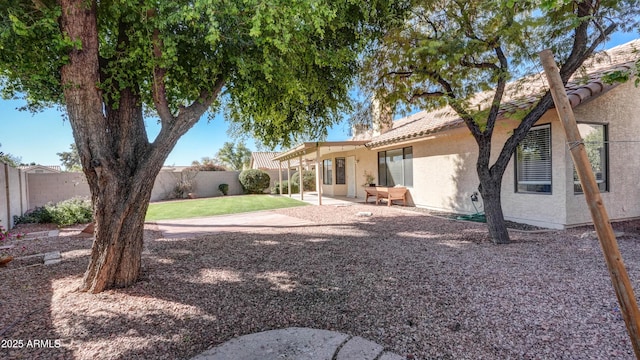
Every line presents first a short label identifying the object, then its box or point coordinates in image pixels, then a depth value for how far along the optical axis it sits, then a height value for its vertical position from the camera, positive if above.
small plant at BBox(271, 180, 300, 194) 25.47 -0.89
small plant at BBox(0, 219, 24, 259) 5.73 -1.32
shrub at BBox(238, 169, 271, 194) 25.00 -0.12
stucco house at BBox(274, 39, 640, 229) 7.59 +0.38
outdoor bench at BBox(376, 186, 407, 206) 13.48 -0.84
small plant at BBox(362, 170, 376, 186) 16.31 -0.21
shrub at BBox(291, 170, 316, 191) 25.72 -0.17
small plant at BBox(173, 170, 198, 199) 23.31 -0.36
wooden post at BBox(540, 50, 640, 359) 2.13 -0.37
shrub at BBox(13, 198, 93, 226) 10.75 -1.06
